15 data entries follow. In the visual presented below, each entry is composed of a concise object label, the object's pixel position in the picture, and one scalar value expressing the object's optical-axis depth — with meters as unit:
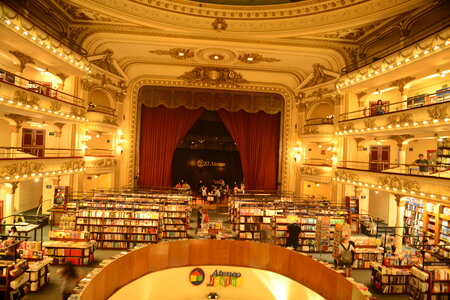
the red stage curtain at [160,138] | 16.70
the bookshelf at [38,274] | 6.33
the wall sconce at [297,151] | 16.02
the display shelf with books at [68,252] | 7.81
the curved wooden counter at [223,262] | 5.99
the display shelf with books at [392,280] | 7.10
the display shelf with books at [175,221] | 10.48
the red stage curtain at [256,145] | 17.39
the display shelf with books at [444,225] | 9.53
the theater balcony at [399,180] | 7.66
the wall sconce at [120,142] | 15.10
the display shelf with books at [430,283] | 6.38
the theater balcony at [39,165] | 7.93
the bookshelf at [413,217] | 11.03
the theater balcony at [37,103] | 7.85
